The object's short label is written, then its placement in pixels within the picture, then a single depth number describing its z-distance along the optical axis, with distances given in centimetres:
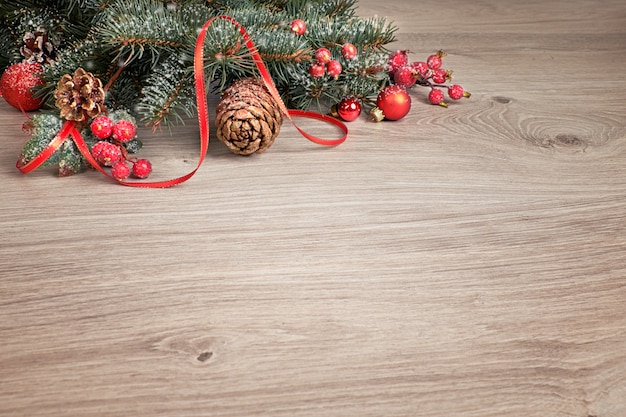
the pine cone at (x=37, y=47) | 116
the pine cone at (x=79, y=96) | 95
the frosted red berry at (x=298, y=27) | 109
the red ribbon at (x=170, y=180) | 94
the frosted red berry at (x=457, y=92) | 122
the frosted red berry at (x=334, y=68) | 107
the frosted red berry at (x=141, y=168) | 95
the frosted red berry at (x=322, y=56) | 107
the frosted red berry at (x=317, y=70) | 107
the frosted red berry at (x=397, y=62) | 121
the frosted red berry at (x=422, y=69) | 123
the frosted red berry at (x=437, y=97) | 121
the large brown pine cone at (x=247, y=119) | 97
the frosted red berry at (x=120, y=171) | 94
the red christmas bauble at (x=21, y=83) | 112
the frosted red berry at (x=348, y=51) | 108
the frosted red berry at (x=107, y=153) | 94
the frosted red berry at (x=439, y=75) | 123
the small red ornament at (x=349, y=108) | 113
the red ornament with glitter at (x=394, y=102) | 113
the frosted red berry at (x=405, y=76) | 120
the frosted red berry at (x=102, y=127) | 95
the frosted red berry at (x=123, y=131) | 96
